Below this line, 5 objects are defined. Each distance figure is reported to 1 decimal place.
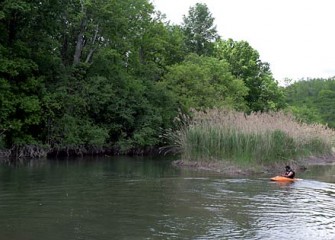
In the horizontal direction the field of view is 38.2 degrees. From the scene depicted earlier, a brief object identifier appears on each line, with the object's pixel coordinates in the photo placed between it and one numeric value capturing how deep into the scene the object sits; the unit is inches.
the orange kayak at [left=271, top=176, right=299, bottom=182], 717.9
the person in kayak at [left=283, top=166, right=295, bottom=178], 731.4
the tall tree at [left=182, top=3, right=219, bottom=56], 2315.5
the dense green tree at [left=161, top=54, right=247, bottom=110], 1599.4
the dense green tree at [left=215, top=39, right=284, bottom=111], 2253.9
